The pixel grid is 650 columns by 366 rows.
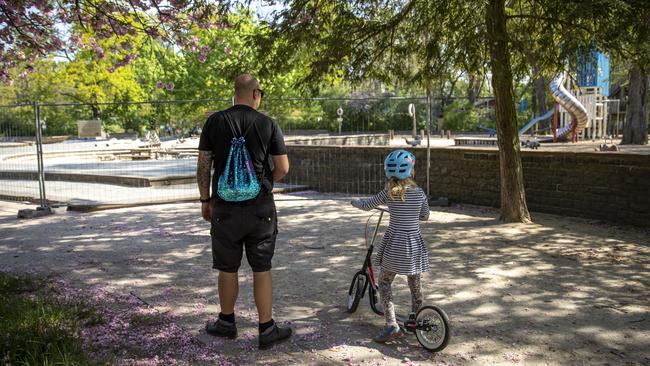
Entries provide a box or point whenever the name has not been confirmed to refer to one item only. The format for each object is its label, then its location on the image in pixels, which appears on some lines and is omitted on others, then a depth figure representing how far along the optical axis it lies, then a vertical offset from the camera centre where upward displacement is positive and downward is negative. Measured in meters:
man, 3.96 -0.48
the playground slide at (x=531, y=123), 27.92 +0.26
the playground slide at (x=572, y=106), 24.64 +0.96
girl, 4.02 -0.74
